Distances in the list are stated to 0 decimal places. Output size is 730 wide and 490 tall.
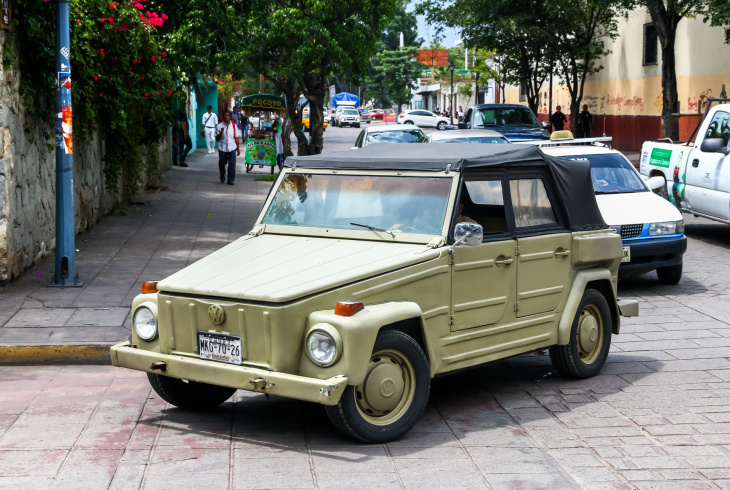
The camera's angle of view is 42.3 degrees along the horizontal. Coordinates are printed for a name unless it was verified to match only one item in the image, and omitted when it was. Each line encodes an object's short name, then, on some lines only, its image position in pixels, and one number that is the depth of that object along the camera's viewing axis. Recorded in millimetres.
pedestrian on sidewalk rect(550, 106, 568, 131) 35656
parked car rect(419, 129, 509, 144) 17308
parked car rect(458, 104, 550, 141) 23172
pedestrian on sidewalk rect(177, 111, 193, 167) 27934
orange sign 114250
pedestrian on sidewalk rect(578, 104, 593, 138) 34719
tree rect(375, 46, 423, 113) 107875
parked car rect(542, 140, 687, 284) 10656
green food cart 25750
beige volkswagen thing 5285
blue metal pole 9930
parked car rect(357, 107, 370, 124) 94500
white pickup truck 13070
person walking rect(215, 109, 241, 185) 22266
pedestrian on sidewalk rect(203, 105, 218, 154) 29952
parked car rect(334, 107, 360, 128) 80625
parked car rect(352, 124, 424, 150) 20453
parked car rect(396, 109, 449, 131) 63594
